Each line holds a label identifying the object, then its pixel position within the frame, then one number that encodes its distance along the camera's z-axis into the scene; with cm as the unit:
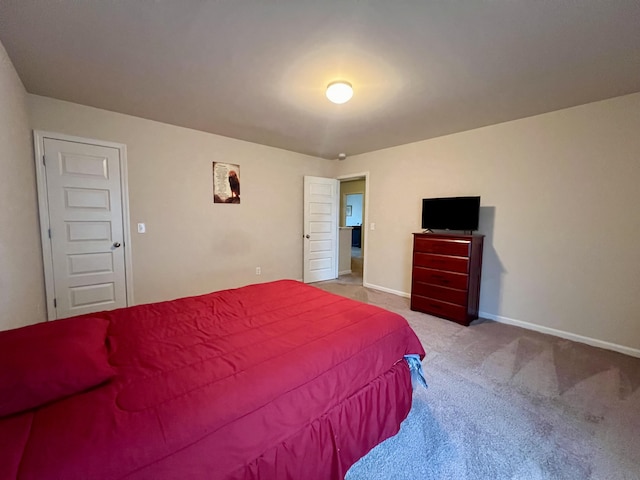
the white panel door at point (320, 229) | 468
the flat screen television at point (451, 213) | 313
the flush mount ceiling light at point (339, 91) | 216
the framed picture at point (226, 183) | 367
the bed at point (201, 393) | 75
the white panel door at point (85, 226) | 266
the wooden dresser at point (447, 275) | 301
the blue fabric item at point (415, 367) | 170
